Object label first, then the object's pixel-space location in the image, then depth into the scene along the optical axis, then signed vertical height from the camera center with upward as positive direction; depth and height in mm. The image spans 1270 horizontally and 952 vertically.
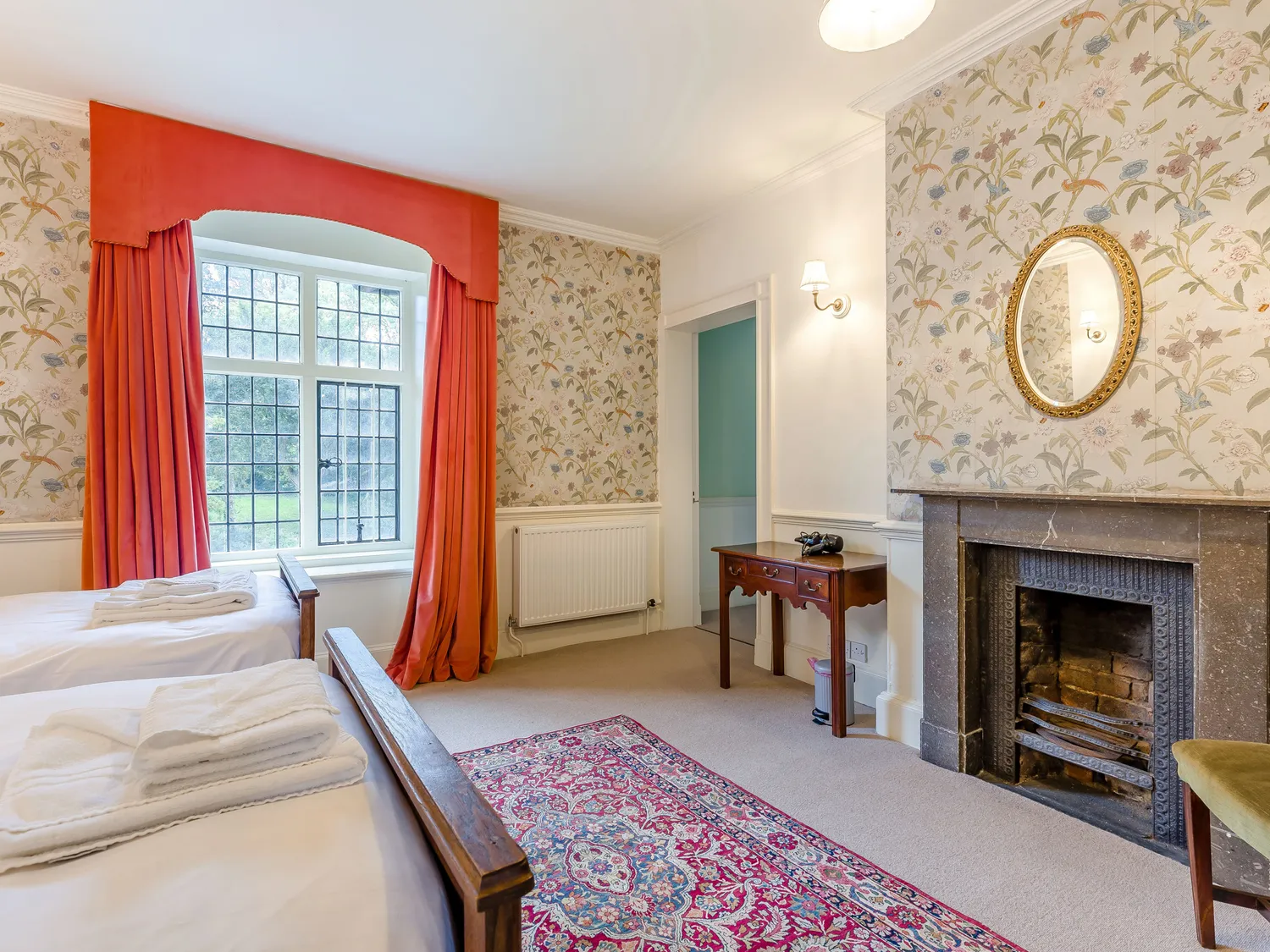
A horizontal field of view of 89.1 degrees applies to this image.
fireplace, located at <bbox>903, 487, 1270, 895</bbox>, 1721 -559
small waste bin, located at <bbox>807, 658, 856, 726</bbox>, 2879 -985
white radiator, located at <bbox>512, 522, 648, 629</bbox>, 3963 -609
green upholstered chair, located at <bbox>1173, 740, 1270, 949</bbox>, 1288 -680
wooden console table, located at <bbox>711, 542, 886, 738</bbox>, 2713 -483
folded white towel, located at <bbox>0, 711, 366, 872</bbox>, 857 -467
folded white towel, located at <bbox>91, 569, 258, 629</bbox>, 2088 -416
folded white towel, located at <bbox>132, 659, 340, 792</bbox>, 977 -408
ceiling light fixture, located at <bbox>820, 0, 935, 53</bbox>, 1617 +1162
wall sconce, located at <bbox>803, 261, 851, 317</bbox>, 3088 +930
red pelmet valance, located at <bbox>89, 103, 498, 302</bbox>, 2789 +1401
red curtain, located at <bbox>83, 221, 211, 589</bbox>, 2746 +267
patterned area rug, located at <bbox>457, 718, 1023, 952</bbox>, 1573 -1118
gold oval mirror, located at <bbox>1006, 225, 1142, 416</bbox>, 2057 +516
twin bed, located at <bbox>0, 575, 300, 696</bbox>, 1751 -490
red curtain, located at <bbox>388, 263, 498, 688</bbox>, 3527 -188
